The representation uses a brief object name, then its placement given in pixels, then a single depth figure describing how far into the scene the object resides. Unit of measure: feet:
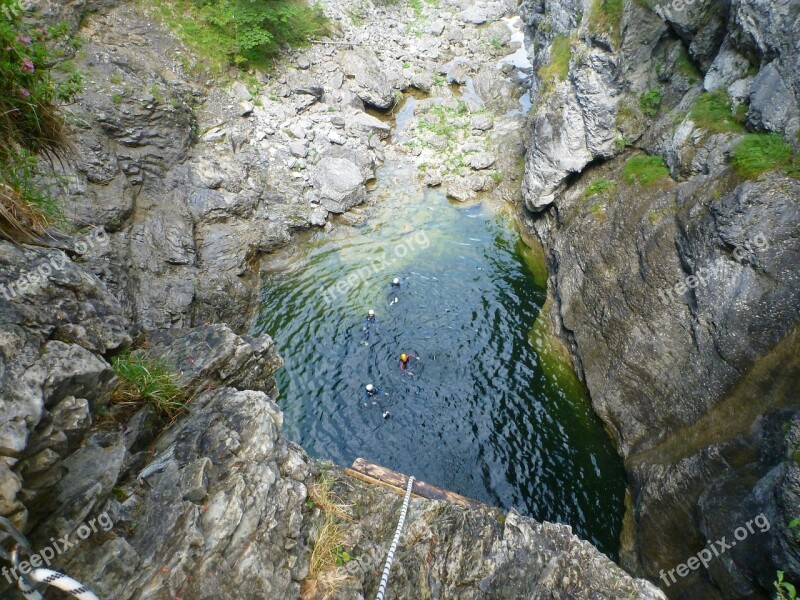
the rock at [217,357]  28.91
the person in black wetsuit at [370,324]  59.75
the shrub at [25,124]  18.41
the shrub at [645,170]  52.47
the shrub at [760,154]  38.11
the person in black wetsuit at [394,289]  64.58
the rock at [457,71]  113.50
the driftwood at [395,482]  30.01
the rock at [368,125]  92.20
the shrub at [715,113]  44.96
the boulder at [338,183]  78.07
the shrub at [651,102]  57.88
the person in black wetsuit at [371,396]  51.43
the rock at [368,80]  99.14
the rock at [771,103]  38.24
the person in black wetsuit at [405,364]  54.13
